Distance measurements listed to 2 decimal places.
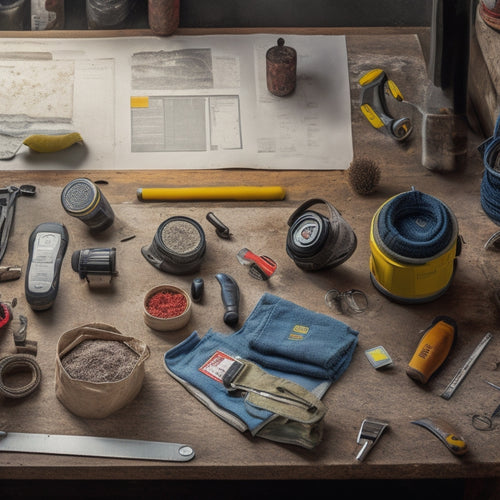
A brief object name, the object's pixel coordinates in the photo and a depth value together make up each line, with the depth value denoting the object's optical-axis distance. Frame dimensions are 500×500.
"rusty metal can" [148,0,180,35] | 2.41
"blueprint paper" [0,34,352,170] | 2.26
